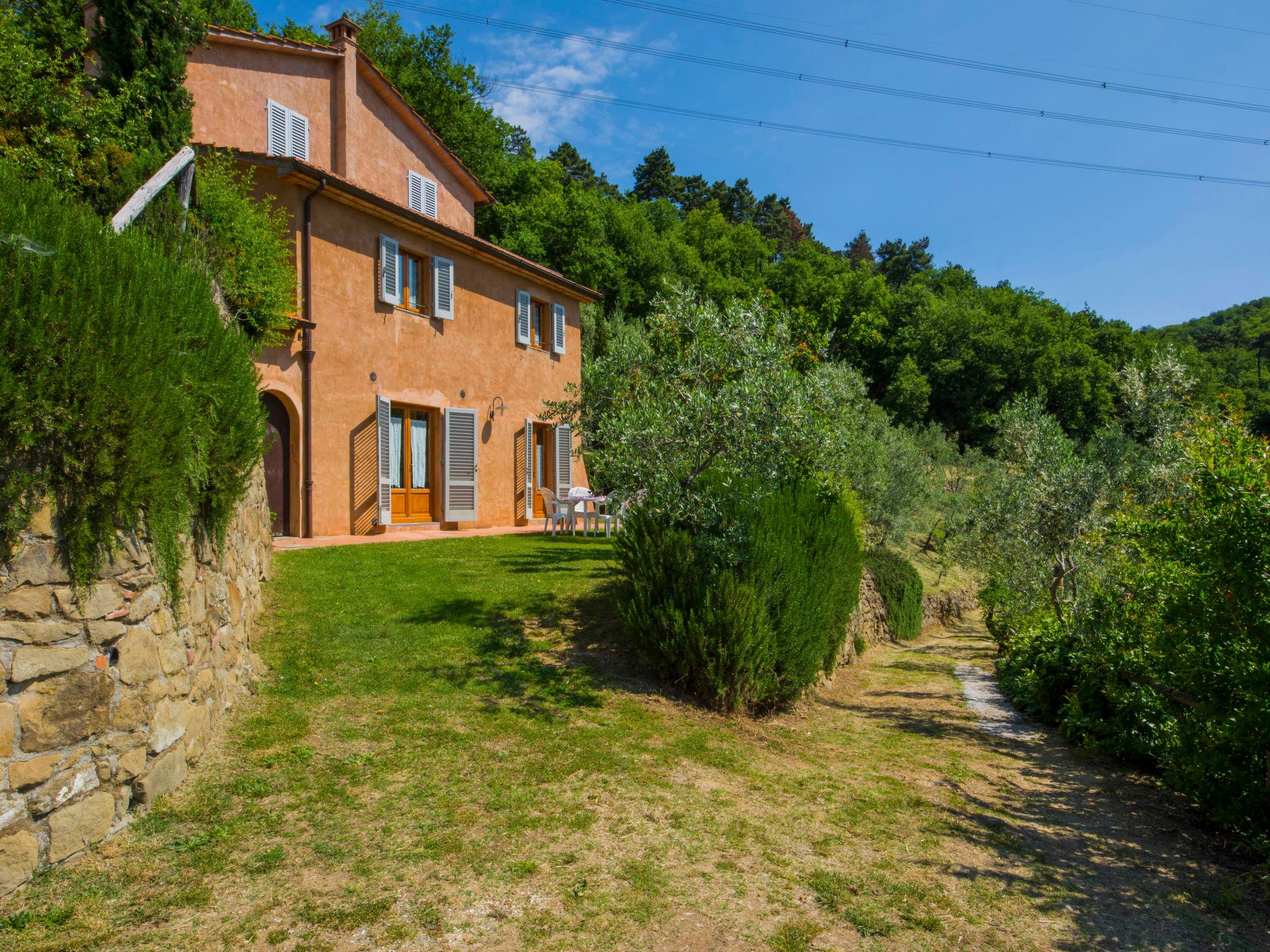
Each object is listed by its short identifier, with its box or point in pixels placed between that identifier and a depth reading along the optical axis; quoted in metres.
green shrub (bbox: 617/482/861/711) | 6.70
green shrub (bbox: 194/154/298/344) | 9.18
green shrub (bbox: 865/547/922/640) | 15.25
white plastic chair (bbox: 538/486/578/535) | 14.60
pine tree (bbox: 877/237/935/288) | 59.03
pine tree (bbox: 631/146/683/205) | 52.81
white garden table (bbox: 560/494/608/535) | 14.48
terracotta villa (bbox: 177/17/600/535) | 12.27
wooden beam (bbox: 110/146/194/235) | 5.42
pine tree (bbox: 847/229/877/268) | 67.69
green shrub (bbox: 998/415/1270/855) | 4.35
